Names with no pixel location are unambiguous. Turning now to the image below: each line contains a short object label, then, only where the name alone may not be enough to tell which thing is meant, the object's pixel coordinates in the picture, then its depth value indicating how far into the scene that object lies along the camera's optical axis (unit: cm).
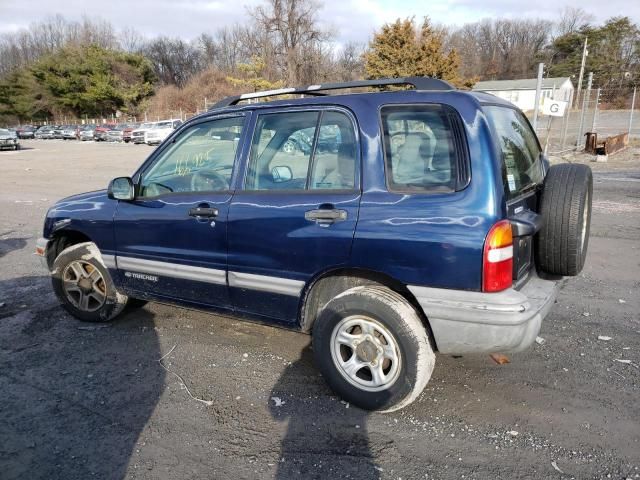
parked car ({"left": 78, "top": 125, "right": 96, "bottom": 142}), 4728
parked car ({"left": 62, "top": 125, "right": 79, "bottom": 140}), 4975
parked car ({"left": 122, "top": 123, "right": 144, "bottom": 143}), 4003
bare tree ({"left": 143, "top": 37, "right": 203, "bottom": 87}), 9531
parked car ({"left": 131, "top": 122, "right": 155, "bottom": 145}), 3812
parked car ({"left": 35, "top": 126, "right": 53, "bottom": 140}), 5234
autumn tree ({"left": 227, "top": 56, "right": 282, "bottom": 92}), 3600
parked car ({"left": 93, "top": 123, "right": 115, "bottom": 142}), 4406
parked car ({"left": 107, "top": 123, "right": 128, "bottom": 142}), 4196
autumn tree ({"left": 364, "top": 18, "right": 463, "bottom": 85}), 3362
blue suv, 275
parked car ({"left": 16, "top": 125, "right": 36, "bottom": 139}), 5425
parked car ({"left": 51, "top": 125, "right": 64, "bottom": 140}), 5149
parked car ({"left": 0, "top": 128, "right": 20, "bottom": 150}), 3147
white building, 5828
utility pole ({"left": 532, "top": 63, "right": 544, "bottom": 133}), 1197
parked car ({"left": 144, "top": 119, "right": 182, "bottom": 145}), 3525
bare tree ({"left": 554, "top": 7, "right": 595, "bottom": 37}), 8300
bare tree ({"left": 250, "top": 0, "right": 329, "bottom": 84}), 4672
